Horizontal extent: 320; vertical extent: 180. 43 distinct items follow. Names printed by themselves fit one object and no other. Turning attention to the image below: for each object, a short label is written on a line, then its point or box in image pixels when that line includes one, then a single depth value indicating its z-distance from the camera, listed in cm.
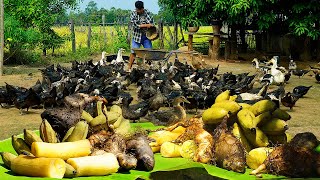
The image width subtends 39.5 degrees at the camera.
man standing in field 1400
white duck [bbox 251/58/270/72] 1325
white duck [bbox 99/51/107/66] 1353
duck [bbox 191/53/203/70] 1450
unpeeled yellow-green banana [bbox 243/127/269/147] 466
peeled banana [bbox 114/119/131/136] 469
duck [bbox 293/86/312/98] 997
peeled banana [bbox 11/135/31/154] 429
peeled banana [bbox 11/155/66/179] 387
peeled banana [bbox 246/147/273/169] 448
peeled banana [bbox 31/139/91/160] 406
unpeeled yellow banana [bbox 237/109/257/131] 462
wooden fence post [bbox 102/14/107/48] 2509
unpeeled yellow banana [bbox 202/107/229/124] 474
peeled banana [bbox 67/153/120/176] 403
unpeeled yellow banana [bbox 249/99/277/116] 476
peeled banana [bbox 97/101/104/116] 473
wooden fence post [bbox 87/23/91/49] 2431
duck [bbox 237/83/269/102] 656
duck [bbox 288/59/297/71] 1486
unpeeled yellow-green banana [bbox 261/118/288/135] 471
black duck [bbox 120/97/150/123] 755
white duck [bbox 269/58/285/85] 1220
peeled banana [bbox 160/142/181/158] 483
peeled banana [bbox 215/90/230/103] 524
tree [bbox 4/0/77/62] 1618
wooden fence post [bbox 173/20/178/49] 2409
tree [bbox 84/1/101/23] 2951
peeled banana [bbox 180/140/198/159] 479
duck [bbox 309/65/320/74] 1377
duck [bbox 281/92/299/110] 922
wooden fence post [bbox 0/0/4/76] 1328
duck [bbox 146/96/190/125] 570
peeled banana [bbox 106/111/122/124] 476
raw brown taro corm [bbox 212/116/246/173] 445
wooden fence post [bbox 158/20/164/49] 2378
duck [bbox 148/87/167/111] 824
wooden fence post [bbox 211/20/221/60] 1926
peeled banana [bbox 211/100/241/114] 477
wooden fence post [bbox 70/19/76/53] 2197
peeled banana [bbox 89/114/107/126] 453
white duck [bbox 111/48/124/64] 1457
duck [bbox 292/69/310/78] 1419
